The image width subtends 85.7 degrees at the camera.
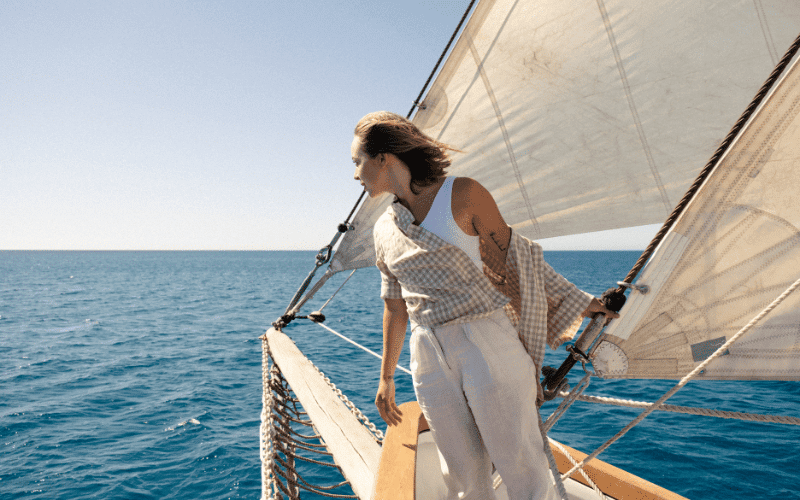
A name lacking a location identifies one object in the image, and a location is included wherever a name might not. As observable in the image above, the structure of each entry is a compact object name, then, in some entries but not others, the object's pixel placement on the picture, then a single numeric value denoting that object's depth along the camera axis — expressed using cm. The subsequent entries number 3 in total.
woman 134
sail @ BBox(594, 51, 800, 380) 124
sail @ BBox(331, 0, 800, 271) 228
